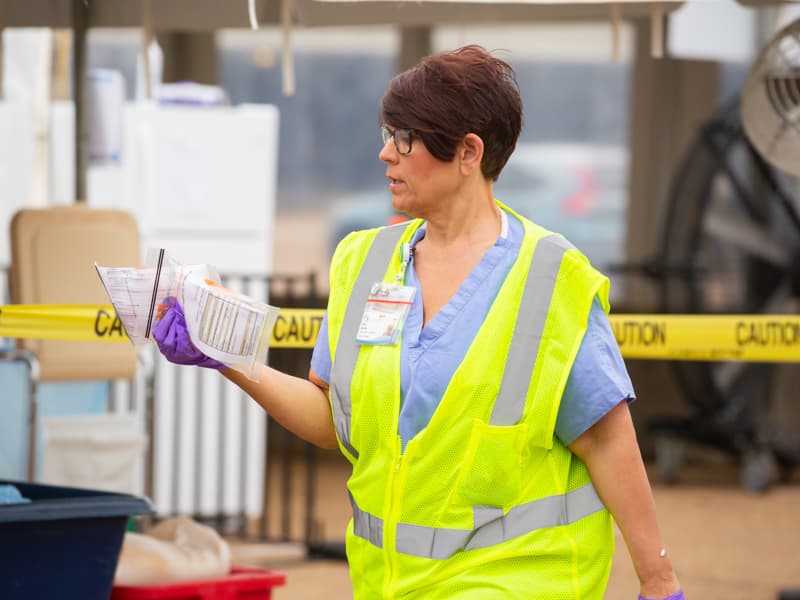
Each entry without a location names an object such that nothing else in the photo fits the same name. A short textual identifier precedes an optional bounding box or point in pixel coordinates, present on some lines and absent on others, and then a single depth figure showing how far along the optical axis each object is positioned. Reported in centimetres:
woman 529
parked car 2305
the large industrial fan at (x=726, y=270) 2068
